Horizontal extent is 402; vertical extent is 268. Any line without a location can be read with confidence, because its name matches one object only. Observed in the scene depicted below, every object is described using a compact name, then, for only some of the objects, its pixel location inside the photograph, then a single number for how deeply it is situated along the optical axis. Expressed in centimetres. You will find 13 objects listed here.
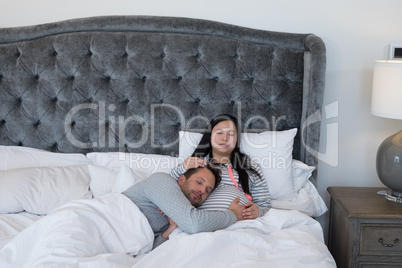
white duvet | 147
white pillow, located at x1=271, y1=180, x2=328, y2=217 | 222
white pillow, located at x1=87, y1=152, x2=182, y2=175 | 232
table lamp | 212
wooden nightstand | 205
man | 176
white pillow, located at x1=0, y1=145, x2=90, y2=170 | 231
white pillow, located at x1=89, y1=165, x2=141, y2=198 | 210
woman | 221
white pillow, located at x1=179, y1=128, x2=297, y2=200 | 229
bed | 234
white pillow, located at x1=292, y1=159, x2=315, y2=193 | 237
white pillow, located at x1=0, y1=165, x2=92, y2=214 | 202
